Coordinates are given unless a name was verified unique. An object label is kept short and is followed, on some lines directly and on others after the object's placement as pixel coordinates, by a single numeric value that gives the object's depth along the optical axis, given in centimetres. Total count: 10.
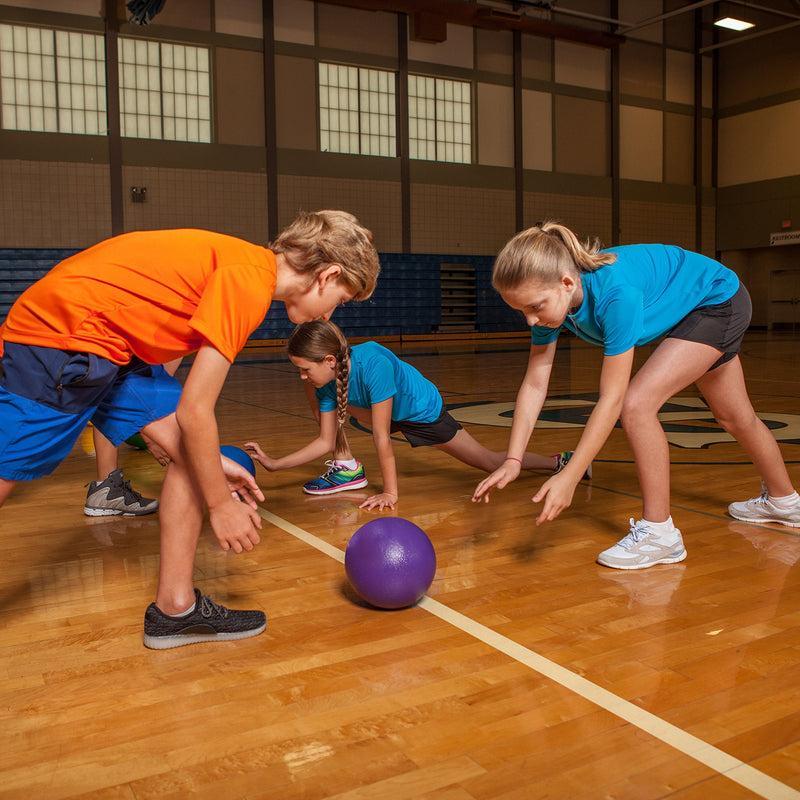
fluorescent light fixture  1625
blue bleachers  1705
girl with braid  331
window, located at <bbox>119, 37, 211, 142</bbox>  1451
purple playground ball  227
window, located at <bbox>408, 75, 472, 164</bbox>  1745
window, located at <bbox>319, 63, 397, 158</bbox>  1644
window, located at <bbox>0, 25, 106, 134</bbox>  1361
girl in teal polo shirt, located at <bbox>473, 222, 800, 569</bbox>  237
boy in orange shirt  176
